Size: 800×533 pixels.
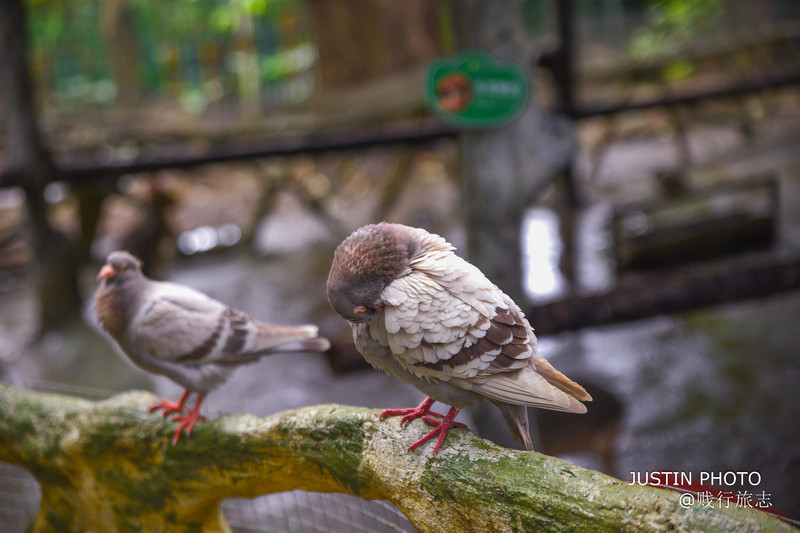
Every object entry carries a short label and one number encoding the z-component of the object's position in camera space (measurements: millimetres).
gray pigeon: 1888
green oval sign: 2307
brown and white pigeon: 1407
